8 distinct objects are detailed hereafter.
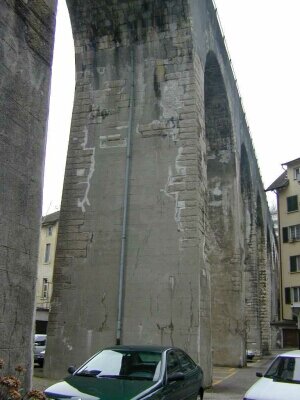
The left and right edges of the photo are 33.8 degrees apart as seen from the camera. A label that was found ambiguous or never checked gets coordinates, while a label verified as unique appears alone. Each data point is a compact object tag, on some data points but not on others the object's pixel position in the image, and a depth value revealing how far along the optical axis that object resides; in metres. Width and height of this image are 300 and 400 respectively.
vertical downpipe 11.51
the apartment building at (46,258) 38.59
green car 5.59
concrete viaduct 11.45
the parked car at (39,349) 17.31
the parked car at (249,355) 20.77
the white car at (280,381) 6.31
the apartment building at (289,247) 36.44
